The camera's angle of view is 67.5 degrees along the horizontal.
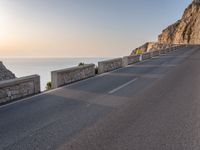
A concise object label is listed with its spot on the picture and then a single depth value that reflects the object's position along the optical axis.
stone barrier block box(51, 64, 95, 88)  7.56
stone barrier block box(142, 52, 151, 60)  18.24
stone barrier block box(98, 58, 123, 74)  10.89
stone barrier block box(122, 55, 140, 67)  14.05
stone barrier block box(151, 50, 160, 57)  21.08
